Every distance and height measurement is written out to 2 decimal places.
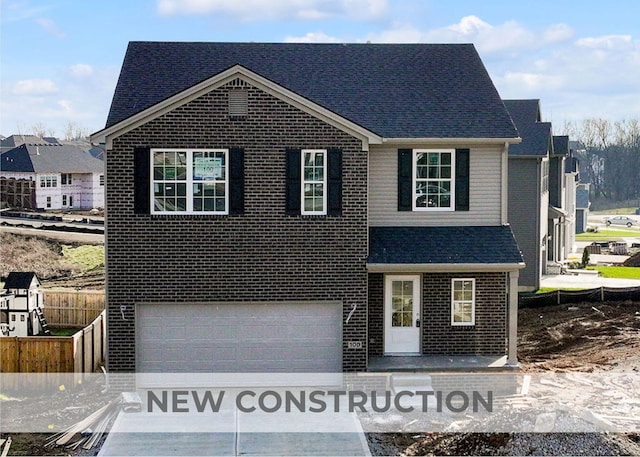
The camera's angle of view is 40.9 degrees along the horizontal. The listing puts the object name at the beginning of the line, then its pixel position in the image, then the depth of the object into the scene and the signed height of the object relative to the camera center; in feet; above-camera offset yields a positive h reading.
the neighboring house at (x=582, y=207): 255.50 -2.37
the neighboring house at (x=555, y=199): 125.08 +0.09
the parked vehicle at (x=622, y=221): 298.27 -7.55
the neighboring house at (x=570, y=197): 157.02 +0.42
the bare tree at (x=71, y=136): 451.69 +32.91
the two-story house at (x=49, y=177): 217.97 +5.31
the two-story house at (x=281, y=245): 58.80 -3.28
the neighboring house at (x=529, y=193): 108.88 +0.84
